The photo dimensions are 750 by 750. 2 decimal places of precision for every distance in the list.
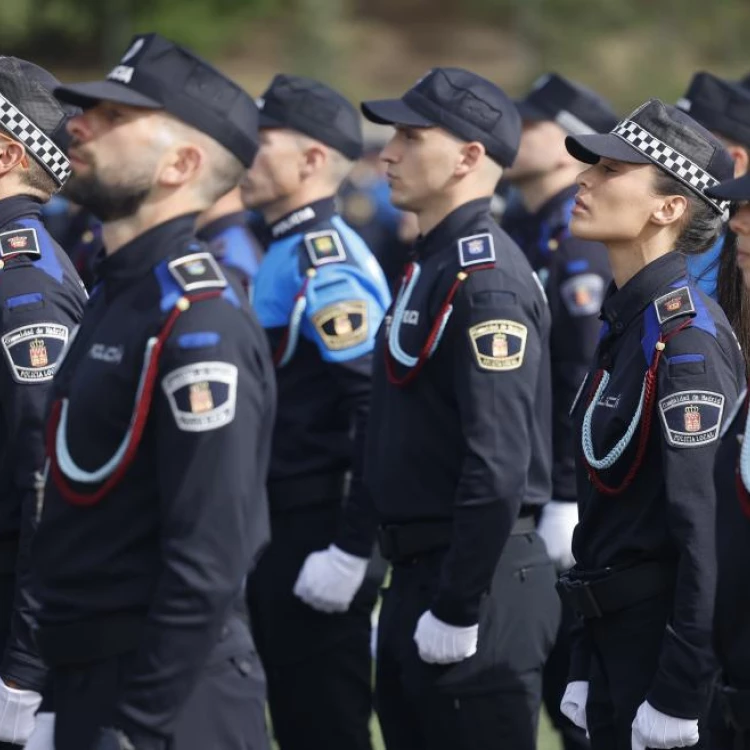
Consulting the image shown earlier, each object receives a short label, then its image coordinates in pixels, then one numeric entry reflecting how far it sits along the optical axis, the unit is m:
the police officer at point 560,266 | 13.98
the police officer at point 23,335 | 8.81
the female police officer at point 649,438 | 8.55
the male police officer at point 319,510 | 11.91
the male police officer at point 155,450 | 7.01
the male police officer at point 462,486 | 9.80
